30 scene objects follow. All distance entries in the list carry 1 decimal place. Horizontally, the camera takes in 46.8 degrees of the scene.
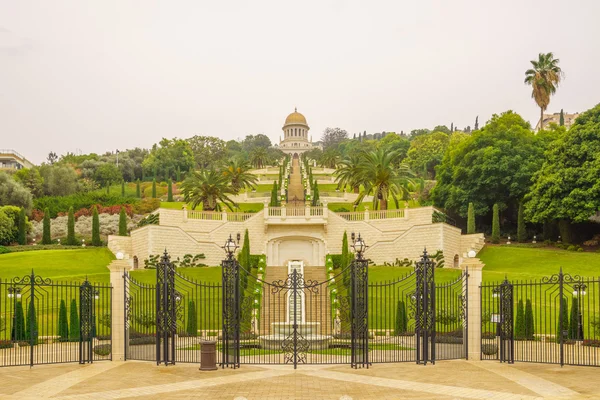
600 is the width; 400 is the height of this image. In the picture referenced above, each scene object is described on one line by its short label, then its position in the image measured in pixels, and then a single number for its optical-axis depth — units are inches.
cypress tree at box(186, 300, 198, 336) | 1077.1
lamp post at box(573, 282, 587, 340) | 915.6
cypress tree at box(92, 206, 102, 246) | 2071.9
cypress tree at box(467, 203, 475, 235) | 1962.4
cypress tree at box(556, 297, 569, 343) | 1012.4
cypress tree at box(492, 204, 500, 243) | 1969.7
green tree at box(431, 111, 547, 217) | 2033.7
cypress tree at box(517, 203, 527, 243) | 1979.6
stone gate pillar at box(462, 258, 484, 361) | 820.0
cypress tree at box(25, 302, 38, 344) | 740.2
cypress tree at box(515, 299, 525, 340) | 1037.2
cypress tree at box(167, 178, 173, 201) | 2980.3
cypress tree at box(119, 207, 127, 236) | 2016.5
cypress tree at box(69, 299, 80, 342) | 1050.7
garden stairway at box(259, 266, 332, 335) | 1362.6
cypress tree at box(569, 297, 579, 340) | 981.5
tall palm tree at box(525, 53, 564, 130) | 2522.1
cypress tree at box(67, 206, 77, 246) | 2073.1
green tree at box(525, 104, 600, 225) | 1691.7
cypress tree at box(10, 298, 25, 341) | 1002.7
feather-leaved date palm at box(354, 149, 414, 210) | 2000.5
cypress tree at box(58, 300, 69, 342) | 1054.4
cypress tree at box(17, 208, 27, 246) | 2090.3
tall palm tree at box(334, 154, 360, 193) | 2094.0
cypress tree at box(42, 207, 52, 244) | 2078.0
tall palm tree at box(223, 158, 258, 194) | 2429.9
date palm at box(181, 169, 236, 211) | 2054.6
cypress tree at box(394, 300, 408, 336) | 1097.6
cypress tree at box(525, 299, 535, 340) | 1024.9
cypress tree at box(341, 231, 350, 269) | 1568.7
